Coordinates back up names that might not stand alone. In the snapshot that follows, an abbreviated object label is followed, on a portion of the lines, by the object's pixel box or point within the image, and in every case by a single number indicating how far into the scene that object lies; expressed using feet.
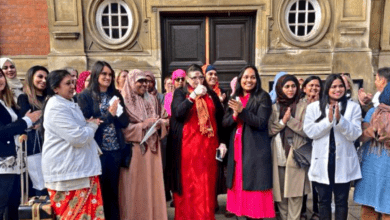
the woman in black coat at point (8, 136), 9.58
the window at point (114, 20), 23.26
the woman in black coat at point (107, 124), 10.52
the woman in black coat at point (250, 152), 10.59
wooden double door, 24.18
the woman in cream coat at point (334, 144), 10.37
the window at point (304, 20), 23.26
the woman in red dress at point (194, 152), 11.46
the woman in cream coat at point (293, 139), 11.58
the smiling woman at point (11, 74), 13.14
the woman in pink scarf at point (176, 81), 15.40
